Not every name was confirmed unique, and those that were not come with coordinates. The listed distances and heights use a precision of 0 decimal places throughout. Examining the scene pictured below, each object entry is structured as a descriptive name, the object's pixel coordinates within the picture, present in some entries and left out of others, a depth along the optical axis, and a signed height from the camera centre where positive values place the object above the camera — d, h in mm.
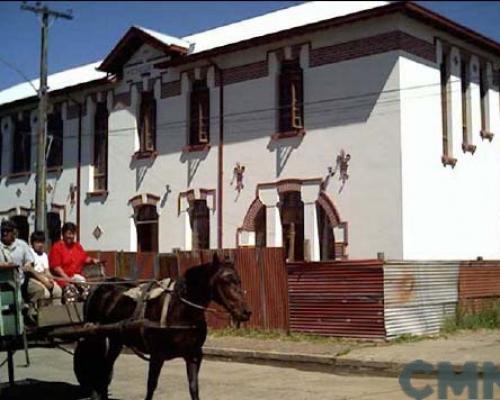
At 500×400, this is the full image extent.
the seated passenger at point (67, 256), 11320 +121
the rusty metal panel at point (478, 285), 20062 -627
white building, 20406 +3663
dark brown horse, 9008 -616
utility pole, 25562 +3720
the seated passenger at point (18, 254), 10586 +149
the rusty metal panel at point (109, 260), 24344 +128
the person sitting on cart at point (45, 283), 10609 -249
